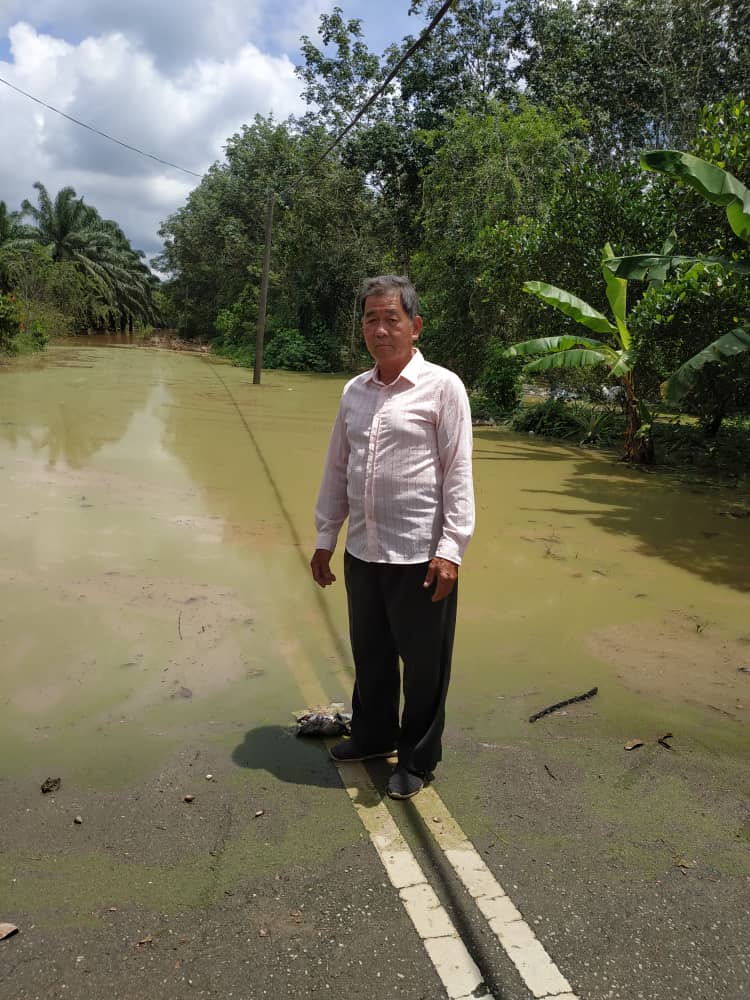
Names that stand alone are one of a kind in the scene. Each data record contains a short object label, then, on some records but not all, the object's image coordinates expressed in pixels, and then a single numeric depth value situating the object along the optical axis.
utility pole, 23.17
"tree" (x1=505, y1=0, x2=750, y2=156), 23.67
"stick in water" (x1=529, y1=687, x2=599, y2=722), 3.90
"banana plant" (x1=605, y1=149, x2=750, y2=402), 7.35
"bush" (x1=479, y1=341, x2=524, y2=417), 17.38
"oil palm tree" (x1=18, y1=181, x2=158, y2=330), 49.25
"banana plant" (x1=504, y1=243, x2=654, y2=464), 11.23
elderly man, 2.95
